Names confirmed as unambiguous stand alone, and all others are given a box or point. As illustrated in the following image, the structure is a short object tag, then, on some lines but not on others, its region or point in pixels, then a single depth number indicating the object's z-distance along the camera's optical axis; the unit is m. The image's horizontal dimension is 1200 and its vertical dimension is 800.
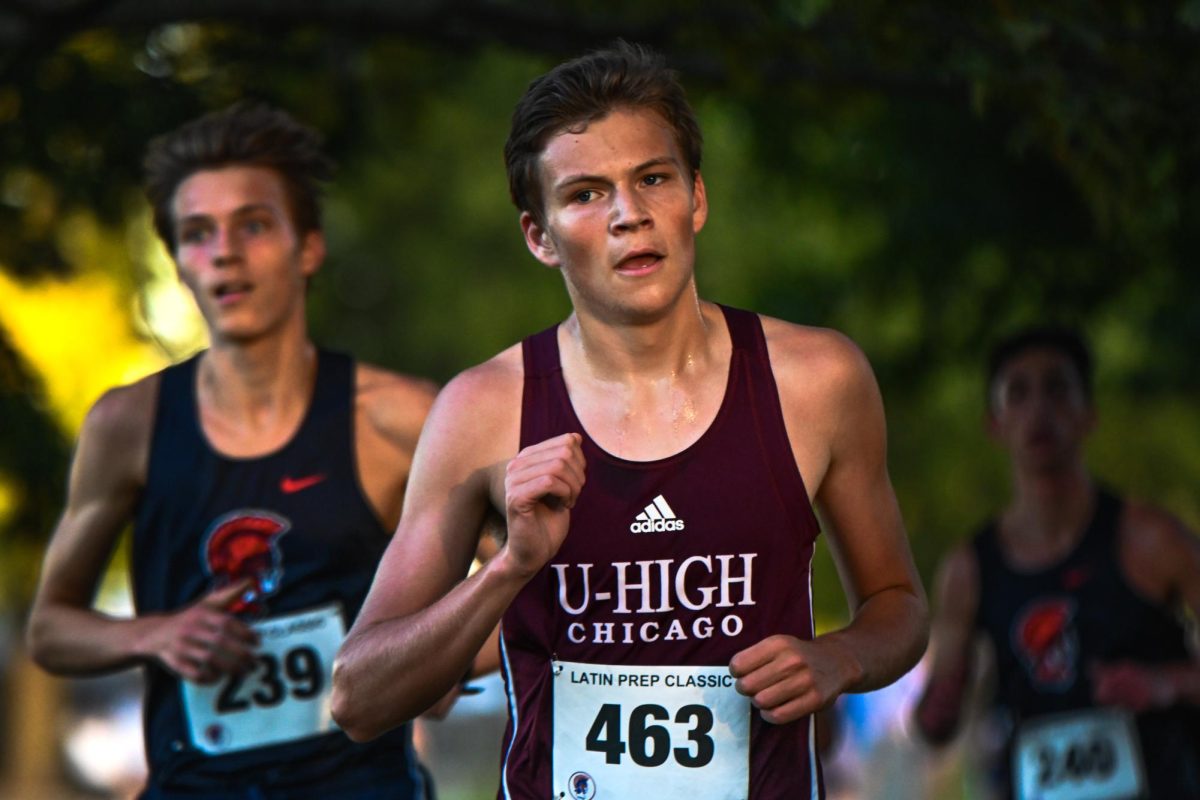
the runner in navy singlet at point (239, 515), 9.69
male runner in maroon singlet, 7.18
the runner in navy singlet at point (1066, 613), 12.76
